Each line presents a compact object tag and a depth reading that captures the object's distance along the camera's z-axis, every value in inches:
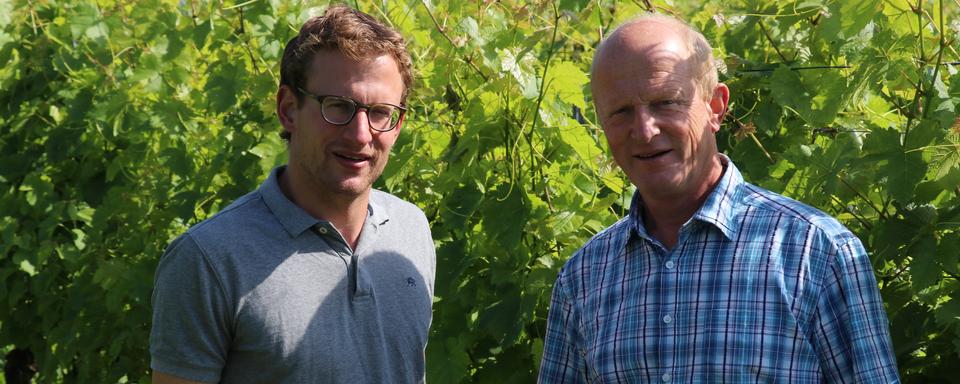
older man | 85.4
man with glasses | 96.3
